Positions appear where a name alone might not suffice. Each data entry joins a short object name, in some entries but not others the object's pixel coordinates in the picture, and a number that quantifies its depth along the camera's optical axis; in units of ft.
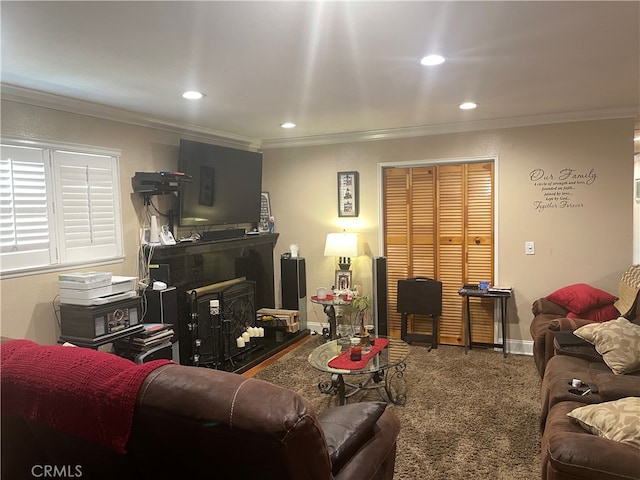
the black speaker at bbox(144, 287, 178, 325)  11.96
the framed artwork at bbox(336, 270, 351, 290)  17.30
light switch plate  14.99
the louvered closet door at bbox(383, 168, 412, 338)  16.69
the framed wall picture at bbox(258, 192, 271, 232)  18.20
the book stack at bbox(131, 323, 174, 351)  10.81
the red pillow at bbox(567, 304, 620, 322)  12.96
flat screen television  13.93
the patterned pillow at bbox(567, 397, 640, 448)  5.64
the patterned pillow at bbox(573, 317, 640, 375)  8.65
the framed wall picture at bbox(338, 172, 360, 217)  17.10
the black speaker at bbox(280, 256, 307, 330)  17.65
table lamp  16.37
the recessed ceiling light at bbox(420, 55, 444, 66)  8.41
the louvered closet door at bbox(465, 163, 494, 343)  15.57
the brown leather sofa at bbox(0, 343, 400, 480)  3.68
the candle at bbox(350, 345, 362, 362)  10.72
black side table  14.66
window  9.80
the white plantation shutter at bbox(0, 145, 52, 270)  9.69
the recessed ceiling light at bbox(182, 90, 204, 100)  10.59
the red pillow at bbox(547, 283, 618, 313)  13.15
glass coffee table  10.42
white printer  10.11
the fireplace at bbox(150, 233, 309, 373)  13.29
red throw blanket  4.05
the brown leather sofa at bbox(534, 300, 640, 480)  5.31
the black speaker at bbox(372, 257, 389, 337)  16.62
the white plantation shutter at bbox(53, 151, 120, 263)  10.94
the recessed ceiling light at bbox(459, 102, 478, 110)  12.38
